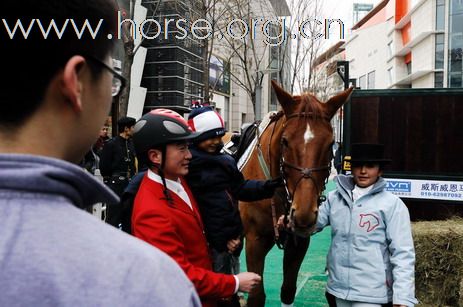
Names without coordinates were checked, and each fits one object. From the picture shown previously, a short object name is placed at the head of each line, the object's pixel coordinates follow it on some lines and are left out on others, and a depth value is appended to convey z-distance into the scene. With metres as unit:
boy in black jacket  2.58
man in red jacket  2.05
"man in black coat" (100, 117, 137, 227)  7.25
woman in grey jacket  2.87
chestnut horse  2.94
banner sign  5.97
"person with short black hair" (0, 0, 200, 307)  0.63
